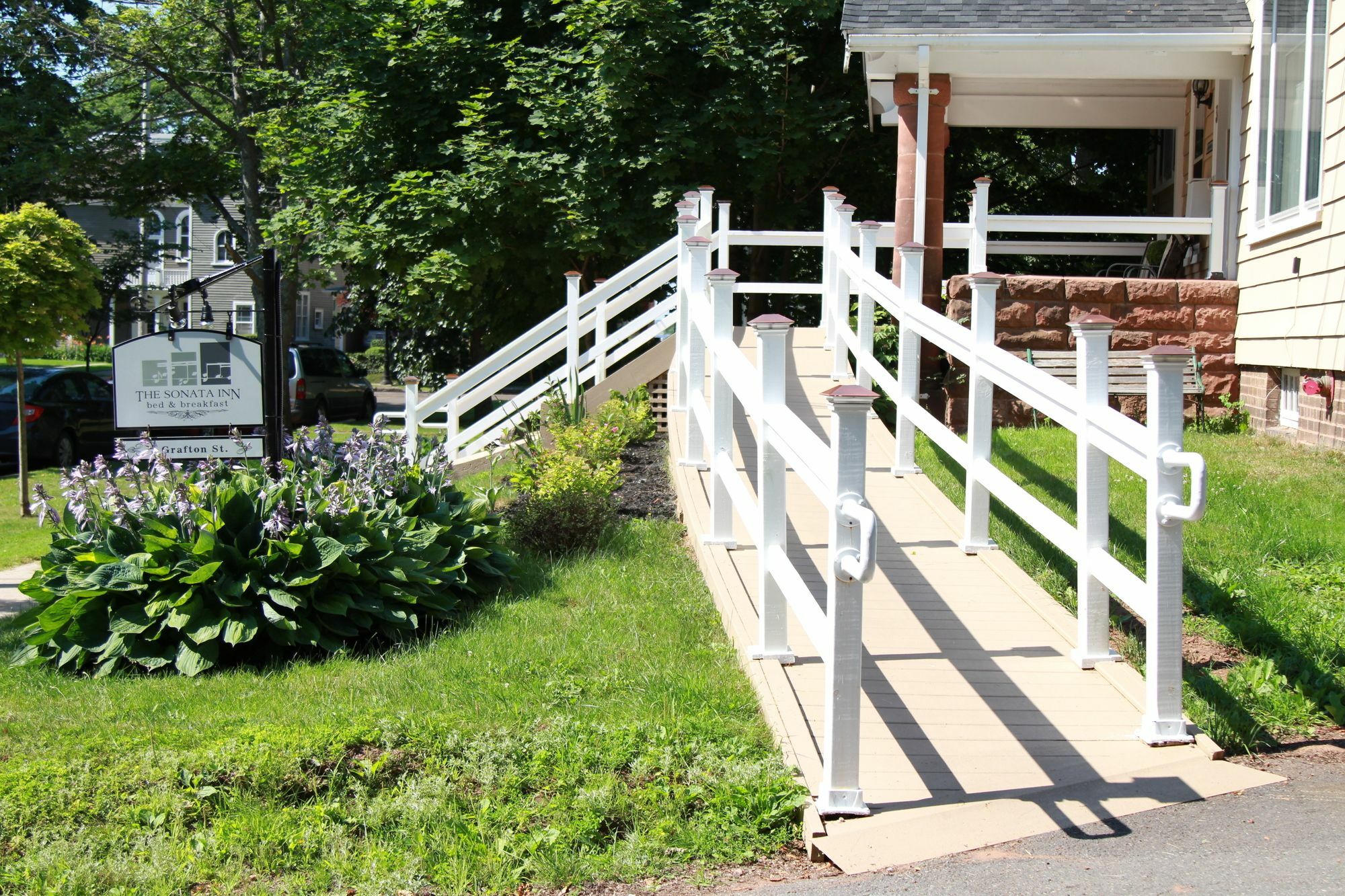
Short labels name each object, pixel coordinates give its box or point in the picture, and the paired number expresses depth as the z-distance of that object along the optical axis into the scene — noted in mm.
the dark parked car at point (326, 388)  21469
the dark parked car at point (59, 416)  16156
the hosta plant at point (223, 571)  5980
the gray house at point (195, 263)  46625
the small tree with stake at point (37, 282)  12828
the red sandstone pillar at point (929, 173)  11633
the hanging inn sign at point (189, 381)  7285
